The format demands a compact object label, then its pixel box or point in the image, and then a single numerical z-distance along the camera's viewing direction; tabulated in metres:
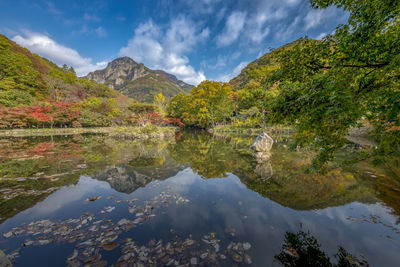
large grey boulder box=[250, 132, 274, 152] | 12.77
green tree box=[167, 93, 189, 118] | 46.31
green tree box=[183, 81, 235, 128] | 33.03
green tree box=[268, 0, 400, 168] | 2.78
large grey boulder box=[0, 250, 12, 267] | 2.13
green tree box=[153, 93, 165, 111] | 56.09
